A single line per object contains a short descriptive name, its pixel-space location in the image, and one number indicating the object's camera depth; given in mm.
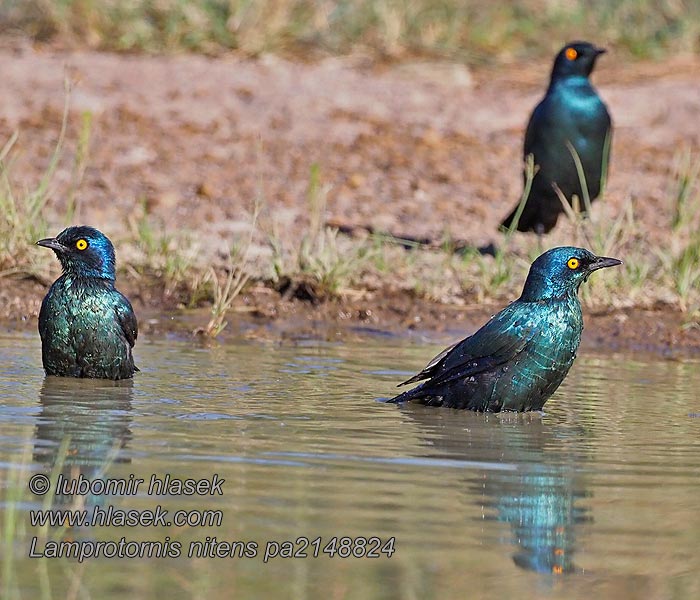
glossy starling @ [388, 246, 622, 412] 12984
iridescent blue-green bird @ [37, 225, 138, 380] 13758
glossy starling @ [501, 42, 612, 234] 21578
